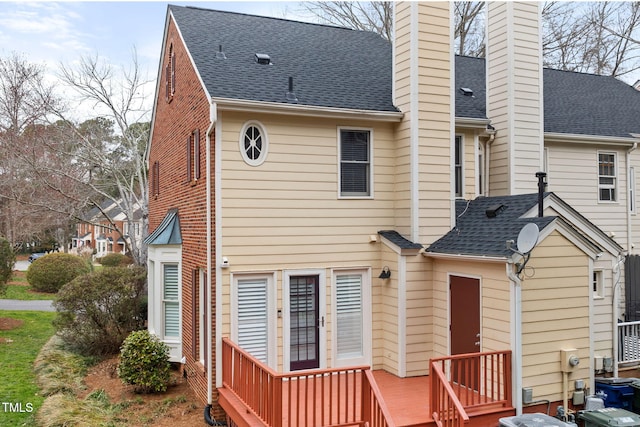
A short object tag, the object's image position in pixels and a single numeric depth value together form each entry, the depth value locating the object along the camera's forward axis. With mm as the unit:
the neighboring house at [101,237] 48531
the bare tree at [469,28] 22891
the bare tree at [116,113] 19109
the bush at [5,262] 16062
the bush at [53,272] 23875
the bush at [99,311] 12391
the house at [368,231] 7516
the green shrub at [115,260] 35053
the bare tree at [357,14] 23438
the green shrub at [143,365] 9570
